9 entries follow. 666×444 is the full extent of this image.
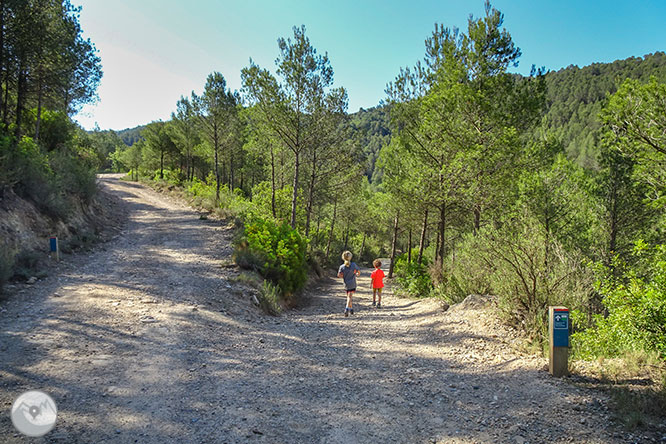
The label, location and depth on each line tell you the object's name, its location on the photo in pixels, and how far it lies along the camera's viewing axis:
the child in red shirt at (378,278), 11.02
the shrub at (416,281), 13.20
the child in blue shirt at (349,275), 9.72
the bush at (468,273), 7.65
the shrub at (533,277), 5.88
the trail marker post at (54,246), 9.37
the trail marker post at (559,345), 4.47
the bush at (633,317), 3.76
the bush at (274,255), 11.06
